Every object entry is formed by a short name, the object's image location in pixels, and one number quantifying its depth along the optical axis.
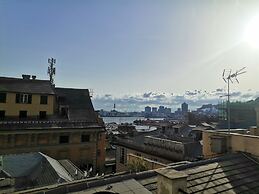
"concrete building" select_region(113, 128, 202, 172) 20.54
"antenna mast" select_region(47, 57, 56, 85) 37.73
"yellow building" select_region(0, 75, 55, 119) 26.00
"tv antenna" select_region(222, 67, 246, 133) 13.24
